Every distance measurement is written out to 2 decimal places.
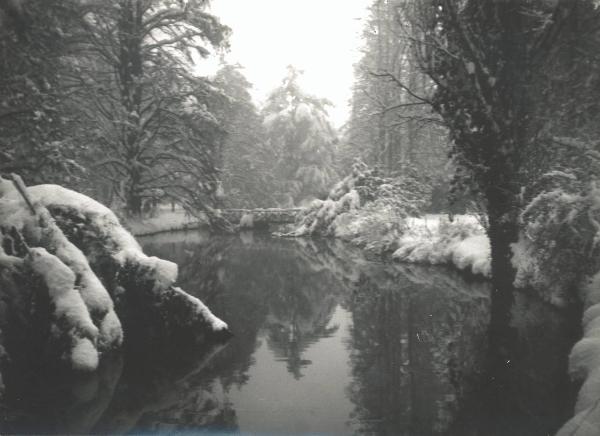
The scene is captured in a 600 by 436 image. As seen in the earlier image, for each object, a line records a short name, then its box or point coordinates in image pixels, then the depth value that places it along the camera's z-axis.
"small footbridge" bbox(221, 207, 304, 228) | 33.53
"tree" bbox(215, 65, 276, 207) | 36.75
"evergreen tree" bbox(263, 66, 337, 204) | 43.25
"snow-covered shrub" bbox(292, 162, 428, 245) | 18.50
